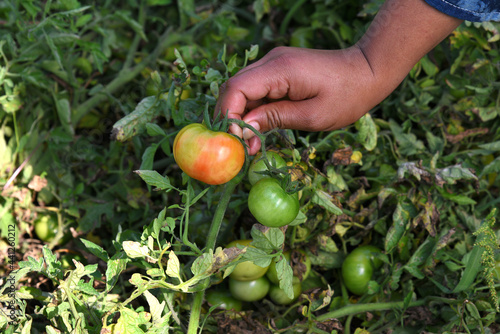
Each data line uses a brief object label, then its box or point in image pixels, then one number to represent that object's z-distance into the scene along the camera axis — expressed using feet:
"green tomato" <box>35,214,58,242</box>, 4.48
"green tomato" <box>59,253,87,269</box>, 4.17
